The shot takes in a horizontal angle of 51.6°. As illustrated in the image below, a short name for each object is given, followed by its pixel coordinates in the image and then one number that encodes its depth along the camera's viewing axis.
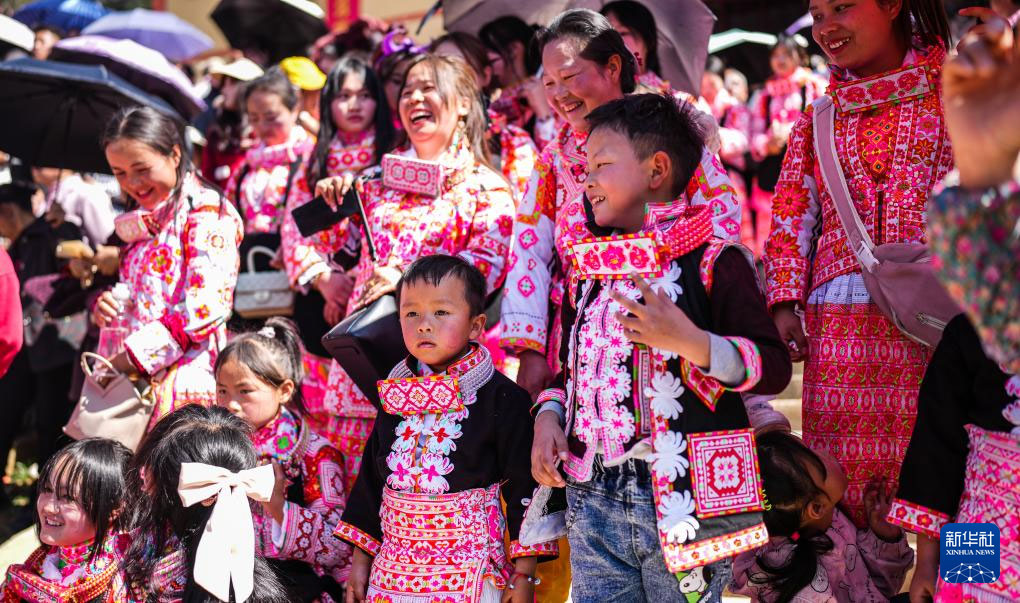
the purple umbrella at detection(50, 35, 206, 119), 6.45
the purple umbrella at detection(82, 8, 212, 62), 9.73
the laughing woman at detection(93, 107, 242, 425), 4.04
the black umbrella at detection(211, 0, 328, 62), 9.07
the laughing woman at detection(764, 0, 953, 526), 3.12
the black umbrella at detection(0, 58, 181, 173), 5.73
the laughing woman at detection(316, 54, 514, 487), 3.89
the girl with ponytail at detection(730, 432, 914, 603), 3.06
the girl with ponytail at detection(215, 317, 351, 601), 3.55
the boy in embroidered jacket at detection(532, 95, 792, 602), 2.55
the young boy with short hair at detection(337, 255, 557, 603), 3.13
